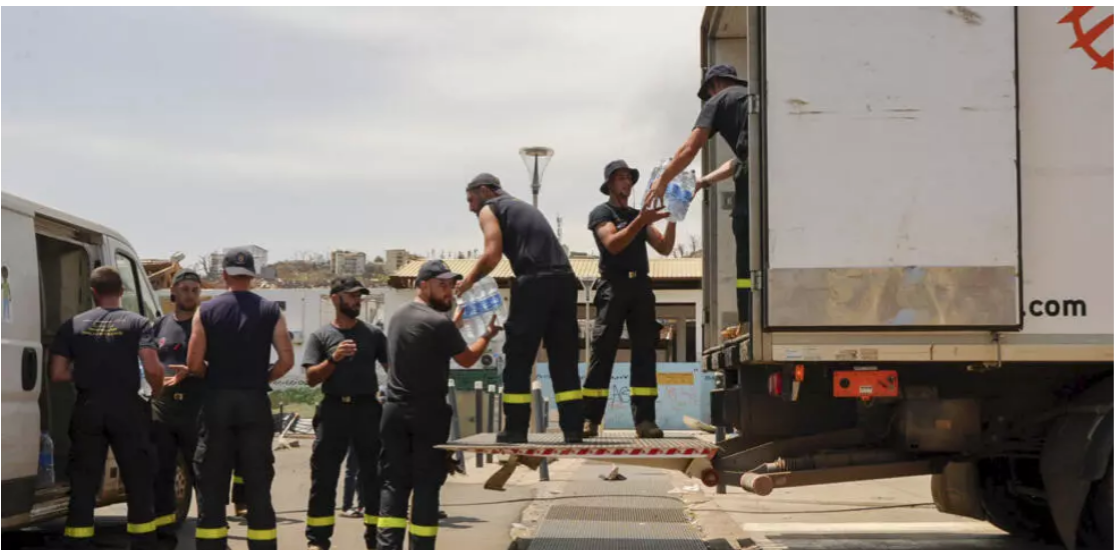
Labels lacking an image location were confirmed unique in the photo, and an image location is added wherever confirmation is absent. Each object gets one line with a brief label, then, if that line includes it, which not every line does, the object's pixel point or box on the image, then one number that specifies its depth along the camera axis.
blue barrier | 29.84
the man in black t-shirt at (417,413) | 7.08
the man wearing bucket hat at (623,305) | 7.70
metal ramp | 6.96
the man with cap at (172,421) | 8.07
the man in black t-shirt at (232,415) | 6.92
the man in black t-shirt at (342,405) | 7.70
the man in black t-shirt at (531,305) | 7.27
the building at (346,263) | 80.06
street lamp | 16.31
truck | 6.51
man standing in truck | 7.35
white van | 6.85
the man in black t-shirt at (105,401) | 7.23
